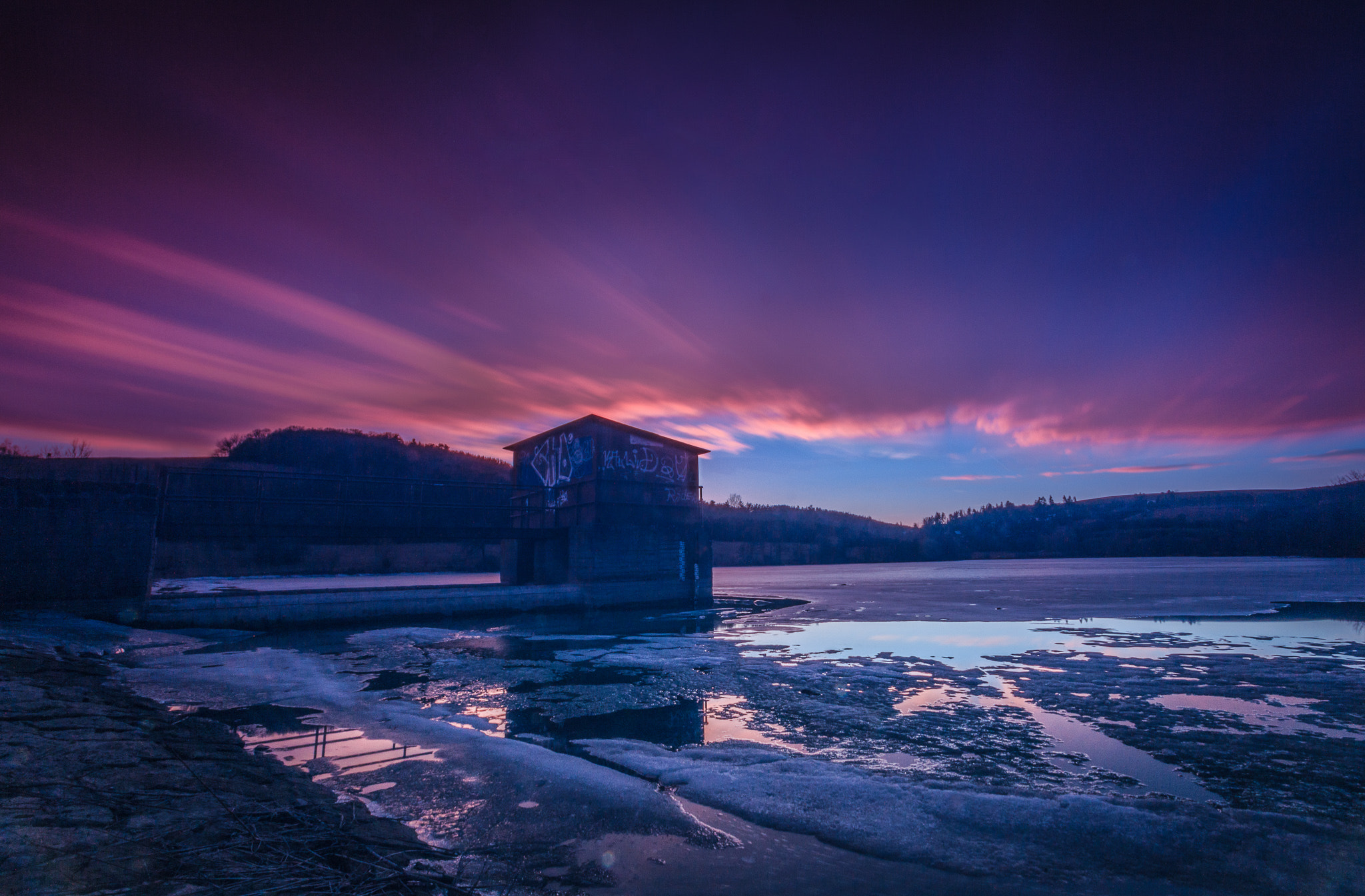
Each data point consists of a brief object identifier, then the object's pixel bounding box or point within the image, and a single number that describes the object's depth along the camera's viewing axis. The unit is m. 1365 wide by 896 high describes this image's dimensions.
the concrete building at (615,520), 24.55
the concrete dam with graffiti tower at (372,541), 14.14
